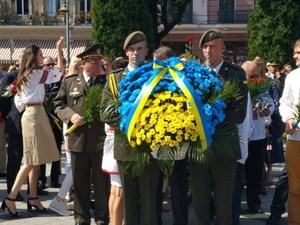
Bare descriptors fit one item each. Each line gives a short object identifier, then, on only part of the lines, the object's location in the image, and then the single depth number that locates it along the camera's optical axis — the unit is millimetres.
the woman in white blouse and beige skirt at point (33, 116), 10445
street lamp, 34974
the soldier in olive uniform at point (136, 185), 7940
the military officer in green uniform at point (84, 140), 9453
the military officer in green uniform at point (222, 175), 7727
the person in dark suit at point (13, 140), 11228
